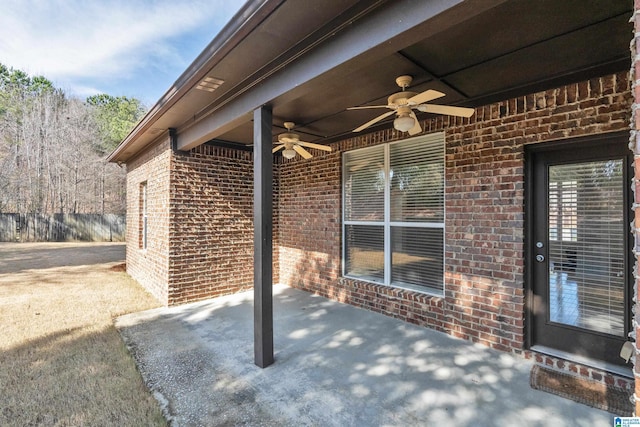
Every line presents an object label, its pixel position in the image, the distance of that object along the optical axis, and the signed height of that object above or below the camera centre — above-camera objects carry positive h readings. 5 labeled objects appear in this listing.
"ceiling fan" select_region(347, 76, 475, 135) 2.67 +0.93
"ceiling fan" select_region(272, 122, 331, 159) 4.03 +0.93
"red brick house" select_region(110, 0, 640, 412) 2.10 +0.60
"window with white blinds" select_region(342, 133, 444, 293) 3.82 -0.01
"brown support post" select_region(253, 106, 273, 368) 2.92 -0.21
